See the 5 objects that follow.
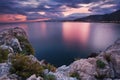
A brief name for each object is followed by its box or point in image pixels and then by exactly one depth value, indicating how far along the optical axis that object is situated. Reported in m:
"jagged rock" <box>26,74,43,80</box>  3.79
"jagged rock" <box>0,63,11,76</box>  4.17
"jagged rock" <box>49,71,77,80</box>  4.39
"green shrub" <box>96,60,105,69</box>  7.22
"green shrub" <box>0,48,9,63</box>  5.10
